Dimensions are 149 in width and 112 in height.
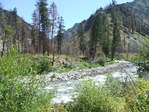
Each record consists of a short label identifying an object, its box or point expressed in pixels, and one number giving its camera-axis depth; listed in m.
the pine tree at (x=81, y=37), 71.85
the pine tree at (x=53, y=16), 33.94
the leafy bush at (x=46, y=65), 22.73
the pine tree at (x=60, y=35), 53.75
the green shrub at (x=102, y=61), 38.19
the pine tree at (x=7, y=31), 35.77
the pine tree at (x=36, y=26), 40.05
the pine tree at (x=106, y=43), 51.40
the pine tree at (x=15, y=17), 51.02
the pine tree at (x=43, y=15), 37.28
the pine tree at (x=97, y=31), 49.92
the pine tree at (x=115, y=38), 52.31
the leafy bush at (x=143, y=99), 3.95
